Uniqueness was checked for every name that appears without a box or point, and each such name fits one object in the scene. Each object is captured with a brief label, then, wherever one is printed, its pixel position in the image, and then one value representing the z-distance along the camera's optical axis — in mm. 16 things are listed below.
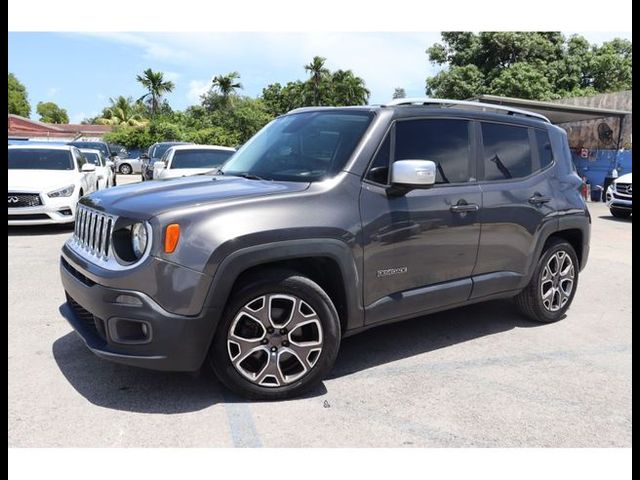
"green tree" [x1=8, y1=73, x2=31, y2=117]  72062
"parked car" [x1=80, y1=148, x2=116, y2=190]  14986
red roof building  54094
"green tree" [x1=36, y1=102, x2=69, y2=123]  97625
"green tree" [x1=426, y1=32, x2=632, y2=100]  30344
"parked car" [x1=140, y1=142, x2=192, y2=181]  16750
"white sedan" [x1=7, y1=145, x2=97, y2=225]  9320
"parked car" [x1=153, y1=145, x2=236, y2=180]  12047
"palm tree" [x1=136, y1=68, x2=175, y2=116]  55594
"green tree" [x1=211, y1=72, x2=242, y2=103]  50928
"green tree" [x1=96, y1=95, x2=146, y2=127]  65981
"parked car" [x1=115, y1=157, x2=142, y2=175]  33125
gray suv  3141
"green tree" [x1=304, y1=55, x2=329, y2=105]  52969
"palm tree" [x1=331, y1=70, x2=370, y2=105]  54125
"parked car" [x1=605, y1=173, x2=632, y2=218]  13367
